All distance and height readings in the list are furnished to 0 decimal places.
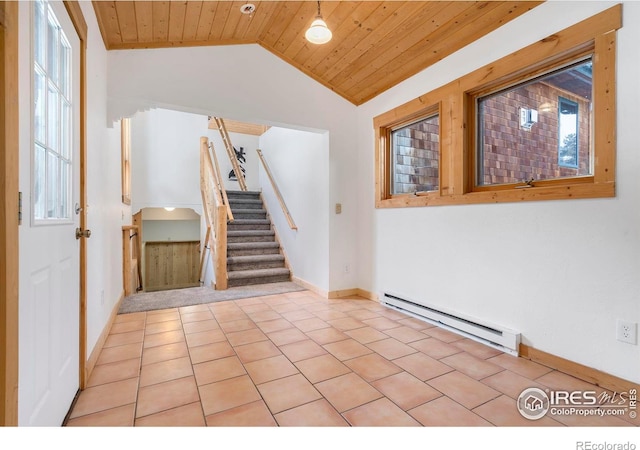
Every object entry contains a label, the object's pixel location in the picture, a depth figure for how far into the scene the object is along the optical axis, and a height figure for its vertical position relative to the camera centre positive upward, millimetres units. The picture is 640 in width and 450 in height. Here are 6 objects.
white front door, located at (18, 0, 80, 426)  1110 +36
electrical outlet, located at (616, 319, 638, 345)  1689 -608
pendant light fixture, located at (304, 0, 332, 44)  2293 +1453
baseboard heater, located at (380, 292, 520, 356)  2227 -852
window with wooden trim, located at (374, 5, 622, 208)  1802 +733
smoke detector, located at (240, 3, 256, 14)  2605 +1866
